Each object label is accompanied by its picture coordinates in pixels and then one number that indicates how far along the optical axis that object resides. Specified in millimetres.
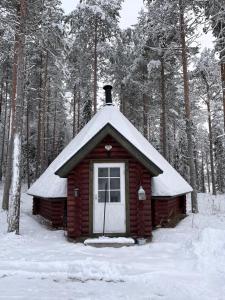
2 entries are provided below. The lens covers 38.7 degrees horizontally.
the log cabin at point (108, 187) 10344
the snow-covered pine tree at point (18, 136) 10695
